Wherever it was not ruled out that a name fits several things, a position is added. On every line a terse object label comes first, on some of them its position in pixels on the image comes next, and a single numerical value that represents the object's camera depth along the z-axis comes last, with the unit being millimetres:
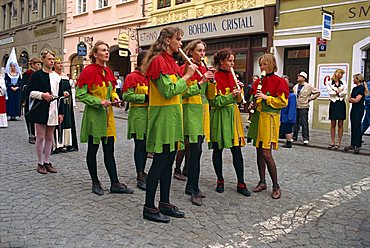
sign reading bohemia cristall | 15344
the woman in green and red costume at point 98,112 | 5012
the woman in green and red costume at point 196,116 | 4734
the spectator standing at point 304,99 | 10562
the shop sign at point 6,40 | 36684
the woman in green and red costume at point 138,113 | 5586
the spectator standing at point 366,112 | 9922
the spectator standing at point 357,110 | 9484
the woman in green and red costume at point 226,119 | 5211
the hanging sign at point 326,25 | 12750
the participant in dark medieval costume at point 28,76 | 8867
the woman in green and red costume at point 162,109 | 4042
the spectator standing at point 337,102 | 9773
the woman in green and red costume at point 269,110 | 5246
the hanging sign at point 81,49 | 23656
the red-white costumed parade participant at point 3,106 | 11875
